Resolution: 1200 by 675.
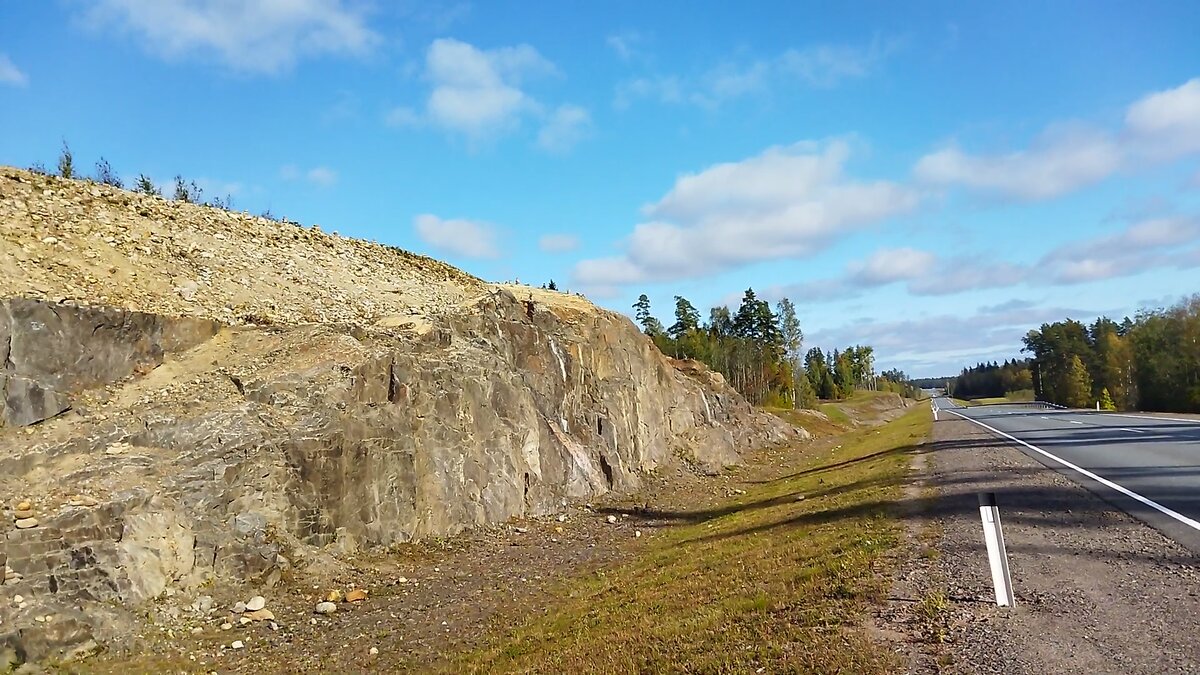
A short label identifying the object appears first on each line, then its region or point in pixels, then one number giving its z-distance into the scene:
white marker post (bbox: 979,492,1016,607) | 7.48
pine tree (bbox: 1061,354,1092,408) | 88.25
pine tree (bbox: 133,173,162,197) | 23.08
